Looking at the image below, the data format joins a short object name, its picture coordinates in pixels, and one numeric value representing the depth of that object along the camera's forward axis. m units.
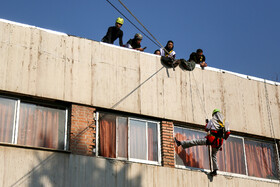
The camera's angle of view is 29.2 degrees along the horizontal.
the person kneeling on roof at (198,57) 16.22
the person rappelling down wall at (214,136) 14.59
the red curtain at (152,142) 14.28
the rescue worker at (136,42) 15.66
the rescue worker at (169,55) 15.32
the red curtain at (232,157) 15.45
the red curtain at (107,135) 13.61
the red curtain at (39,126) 12.77
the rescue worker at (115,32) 15.59
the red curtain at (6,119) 12.48
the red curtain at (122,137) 13.84
